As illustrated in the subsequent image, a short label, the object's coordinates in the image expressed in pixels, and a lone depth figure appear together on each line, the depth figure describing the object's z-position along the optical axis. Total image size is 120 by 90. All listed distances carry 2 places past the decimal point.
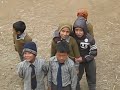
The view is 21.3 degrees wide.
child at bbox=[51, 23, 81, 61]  4.61
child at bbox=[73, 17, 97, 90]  4.69
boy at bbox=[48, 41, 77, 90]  4.30
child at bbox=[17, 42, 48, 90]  4.35
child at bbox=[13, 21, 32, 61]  5.11
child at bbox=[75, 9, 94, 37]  5.14
